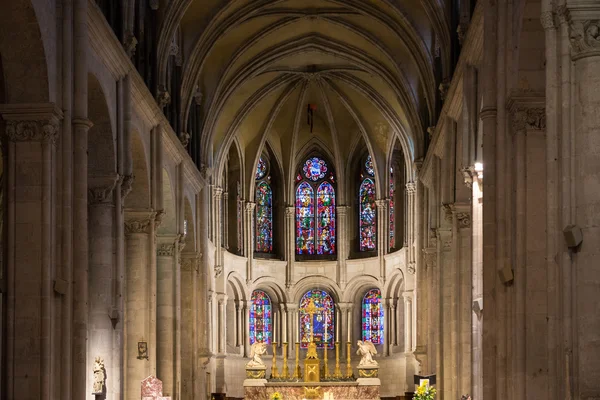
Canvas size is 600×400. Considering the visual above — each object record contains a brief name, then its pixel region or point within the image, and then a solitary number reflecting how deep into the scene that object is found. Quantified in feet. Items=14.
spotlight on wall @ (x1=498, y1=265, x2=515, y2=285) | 74.38
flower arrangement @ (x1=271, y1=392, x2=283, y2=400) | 149.17
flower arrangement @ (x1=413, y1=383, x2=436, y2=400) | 119.90
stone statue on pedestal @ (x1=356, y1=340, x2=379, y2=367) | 160.45
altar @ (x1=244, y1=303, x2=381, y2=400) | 155.22
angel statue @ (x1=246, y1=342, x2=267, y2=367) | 160.66
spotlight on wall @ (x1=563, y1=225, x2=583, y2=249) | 52.70
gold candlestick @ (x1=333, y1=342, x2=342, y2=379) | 161.17
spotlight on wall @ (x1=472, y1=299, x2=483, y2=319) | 91.67
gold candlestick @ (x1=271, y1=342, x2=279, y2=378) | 163.32
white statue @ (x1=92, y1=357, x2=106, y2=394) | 89.51
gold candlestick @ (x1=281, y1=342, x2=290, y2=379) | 163.02
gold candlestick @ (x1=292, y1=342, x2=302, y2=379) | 162.81
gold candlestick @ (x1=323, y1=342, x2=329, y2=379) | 162.61
